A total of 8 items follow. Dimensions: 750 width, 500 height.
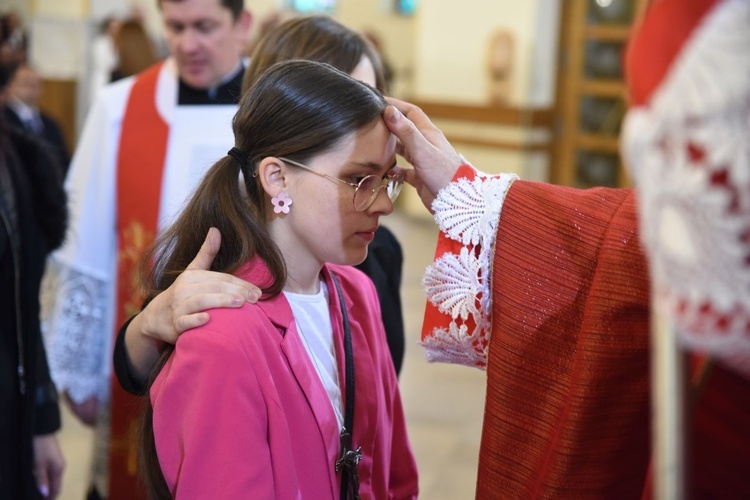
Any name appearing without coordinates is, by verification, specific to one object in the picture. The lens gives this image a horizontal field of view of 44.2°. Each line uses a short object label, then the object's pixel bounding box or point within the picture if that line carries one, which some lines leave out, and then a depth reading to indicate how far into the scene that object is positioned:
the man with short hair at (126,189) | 2.56
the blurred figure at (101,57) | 7.49
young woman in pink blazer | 1.33
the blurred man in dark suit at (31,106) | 5.38
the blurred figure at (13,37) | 2.44
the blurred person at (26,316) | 1.96
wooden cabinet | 9.09
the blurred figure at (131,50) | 4.66
